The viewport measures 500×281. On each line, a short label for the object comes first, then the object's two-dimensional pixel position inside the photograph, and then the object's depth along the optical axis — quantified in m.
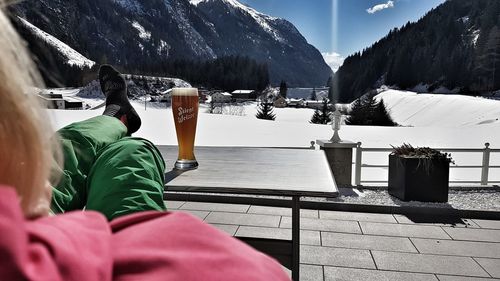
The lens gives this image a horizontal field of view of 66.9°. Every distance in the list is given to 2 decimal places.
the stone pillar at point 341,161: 4.48
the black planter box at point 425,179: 3.66
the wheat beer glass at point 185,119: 1.45
